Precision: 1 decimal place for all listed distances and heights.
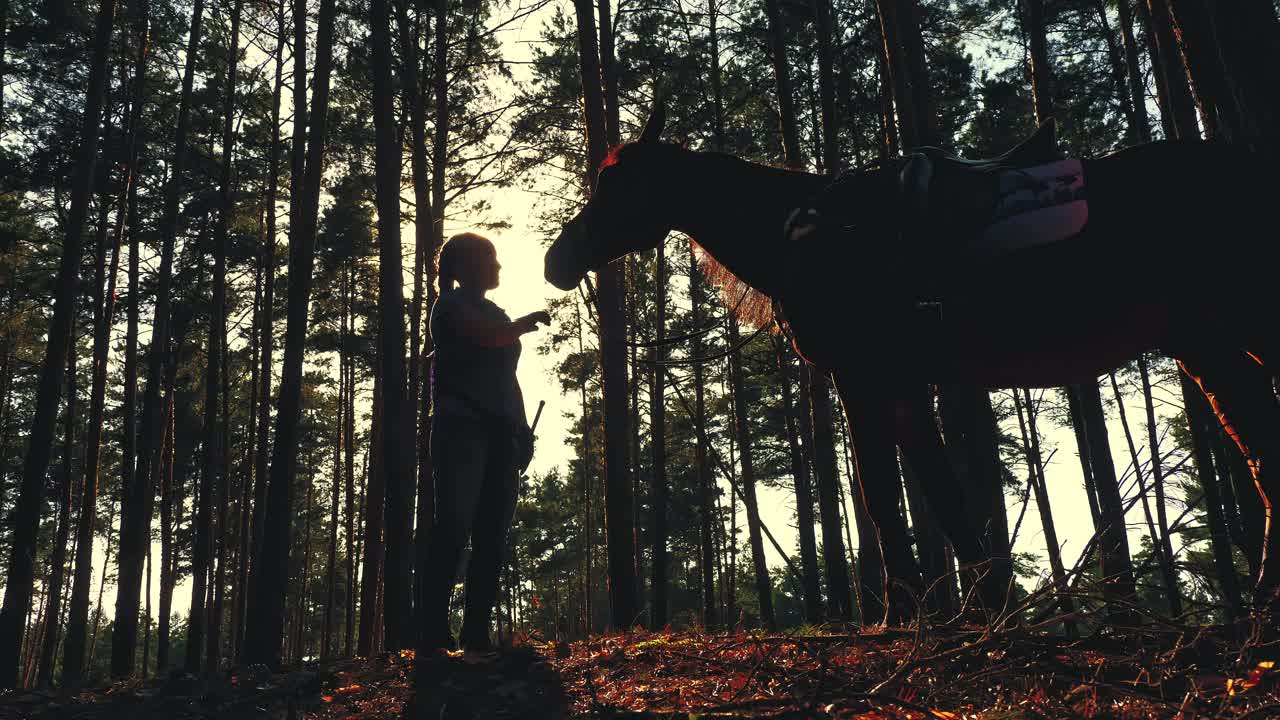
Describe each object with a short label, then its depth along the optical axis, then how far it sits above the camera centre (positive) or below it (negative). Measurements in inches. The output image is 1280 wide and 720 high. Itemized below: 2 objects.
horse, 124.7 +39.0
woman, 169.6 +26.5
